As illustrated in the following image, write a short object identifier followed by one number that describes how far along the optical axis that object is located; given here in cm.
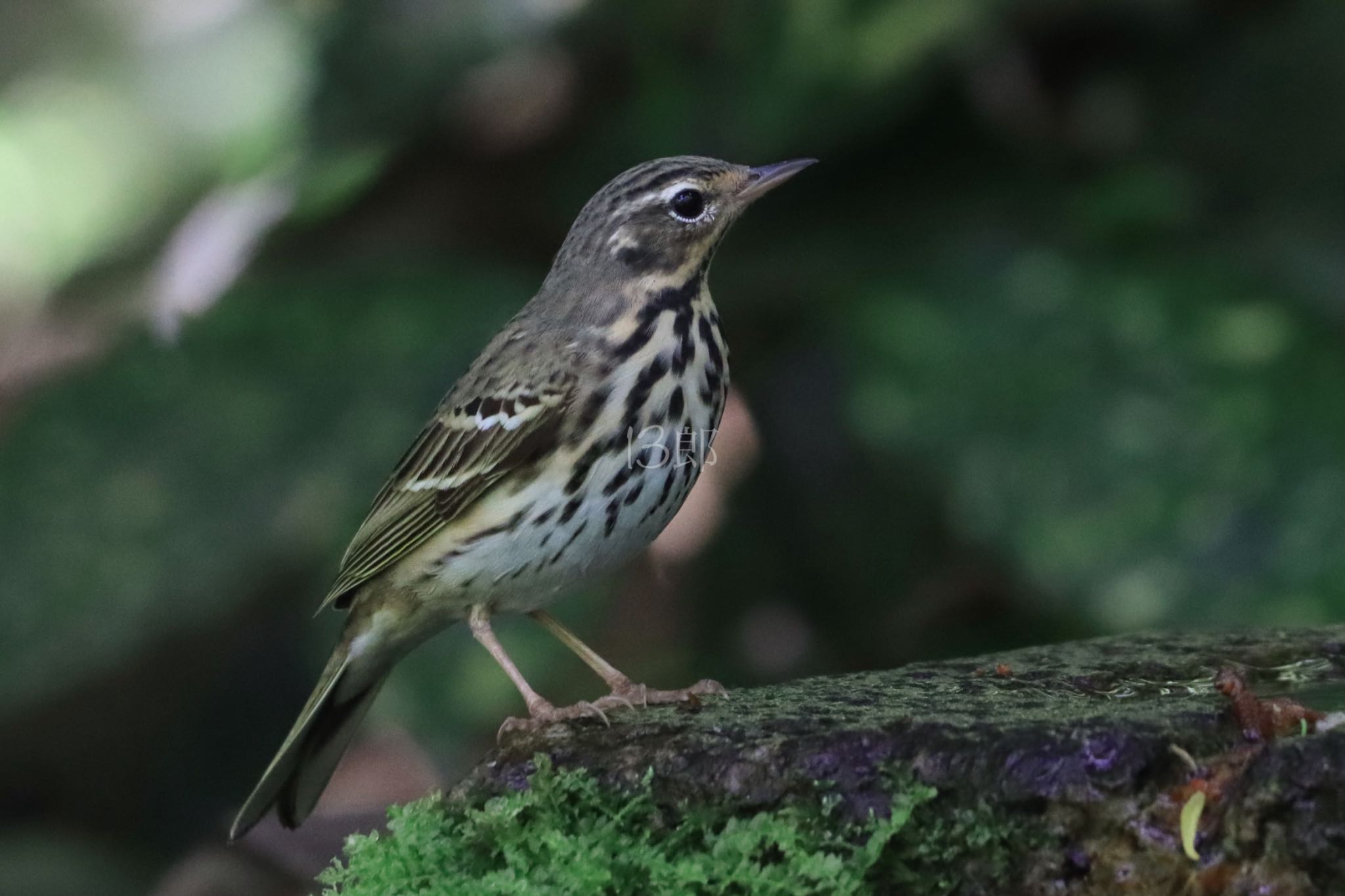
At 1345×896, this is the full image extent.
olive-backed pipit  637
